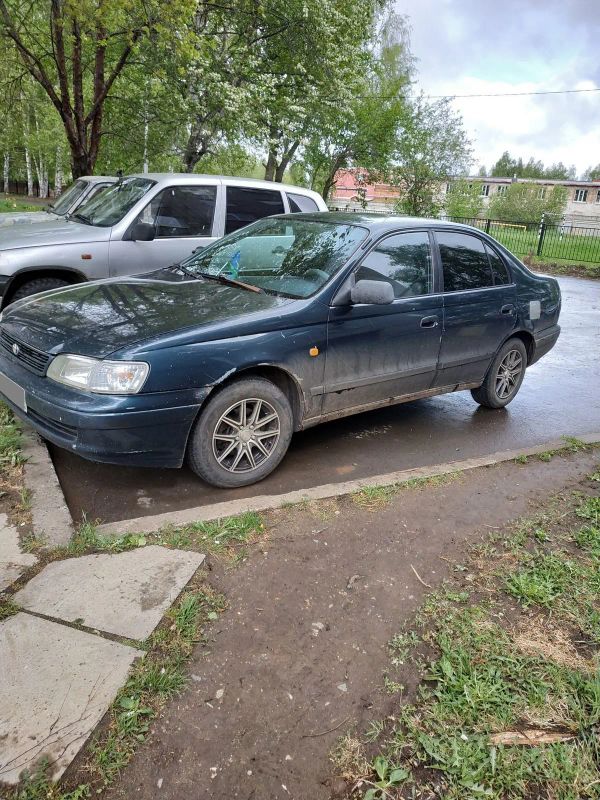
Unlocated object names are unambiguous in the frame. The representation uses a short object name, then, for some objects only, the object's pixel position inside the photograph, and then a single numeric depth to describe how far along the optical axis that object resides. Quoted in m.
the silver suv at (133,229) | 5.97
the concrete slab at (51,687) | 1.89
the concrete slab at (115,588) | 2.46
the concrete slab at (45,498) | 3.02
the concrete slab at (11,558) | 2.69
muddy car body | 3.24
